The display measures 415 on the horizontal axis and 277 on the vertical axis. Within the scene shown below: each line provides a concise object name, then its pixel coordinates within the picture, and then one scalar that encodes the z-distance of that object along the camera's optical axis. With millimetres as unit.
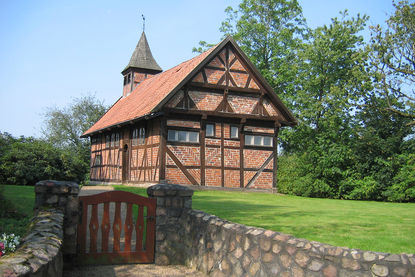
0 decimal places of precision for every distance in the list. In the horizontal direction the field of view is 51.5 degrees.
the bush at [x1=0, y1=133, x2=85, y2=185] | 18859
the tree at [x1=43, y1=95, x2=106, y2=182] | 50981
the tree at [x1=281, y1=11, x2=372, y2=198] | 22906
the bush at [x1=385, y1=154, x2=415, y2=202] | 19422
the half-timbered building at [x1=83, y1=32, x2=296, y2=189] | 19094
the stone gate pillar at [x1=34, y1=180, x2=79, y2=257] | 7375
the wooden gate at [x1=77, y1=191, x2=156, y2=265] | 7852
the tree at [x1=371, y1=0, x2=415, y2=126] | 21594
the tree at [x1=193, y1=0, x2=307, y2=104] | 32525
